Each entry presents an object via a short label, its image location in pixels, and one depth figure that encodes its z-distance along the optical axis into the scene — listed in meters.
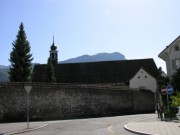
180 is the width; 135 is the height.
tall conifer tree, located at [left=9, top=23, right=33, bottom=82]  33.03
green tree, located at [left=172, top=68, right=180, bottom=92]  21.76
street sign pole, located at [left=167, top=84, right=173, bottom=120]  15.35
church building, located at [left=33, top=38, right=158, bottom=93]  49.42
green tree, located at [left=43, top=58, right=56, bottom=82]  41.93
